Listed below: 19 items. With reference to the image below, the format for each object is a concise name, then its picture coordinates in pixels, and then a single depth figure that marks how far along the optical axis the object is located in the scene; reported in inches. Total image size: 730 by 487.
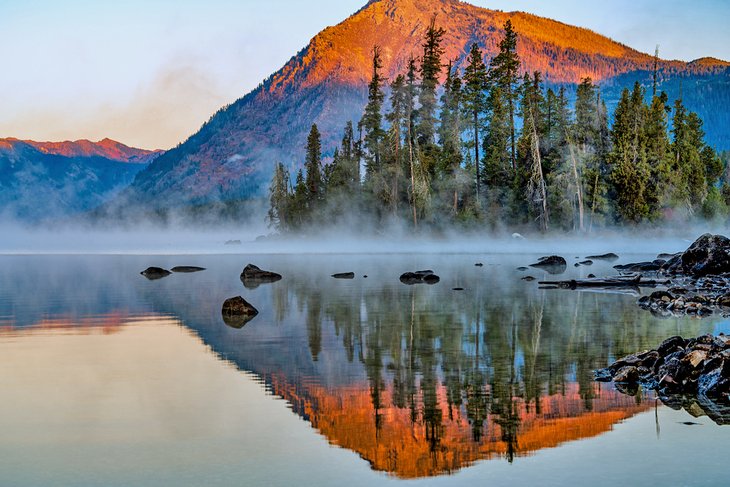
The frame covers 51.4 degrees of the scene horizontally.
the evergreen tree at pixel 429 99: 3270.2
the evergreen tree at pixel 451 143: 3233.3
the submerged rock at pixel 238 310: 845.3
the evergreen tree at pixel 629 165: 3041.3
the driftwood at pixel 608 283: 1198.9
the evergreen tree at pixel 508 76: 3257.9
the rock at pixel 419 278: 1360.7
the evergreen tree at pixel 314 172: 4148.6
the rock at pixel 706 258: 1362.0
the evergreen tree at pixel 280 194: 4597.2
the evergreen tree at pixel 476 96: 3280.0
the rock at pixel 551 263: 1848.4
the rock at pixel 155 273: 1608.8
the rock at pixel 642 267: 1628.9
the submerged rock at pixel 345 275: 1512.1
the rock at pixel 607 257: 2304.4
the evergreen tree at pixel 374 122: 3454.7
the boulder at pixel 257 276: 1483.8
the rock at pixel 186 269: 1822.1
